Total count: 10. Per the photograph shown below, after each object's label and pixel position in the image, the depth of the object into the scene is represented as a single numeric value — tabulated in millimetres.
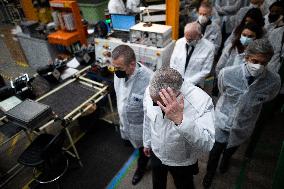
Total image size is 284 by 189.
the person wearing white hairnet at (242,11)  4117
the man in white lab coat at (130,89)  2125
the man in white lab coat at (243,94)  1913
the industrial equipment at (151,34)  2857
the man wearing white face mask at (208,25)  3563
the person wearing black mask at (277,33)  2621
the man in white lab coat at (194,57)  2695
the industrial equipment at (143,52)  2881
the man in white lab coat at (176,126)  1425
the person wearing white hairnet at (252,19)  2858
